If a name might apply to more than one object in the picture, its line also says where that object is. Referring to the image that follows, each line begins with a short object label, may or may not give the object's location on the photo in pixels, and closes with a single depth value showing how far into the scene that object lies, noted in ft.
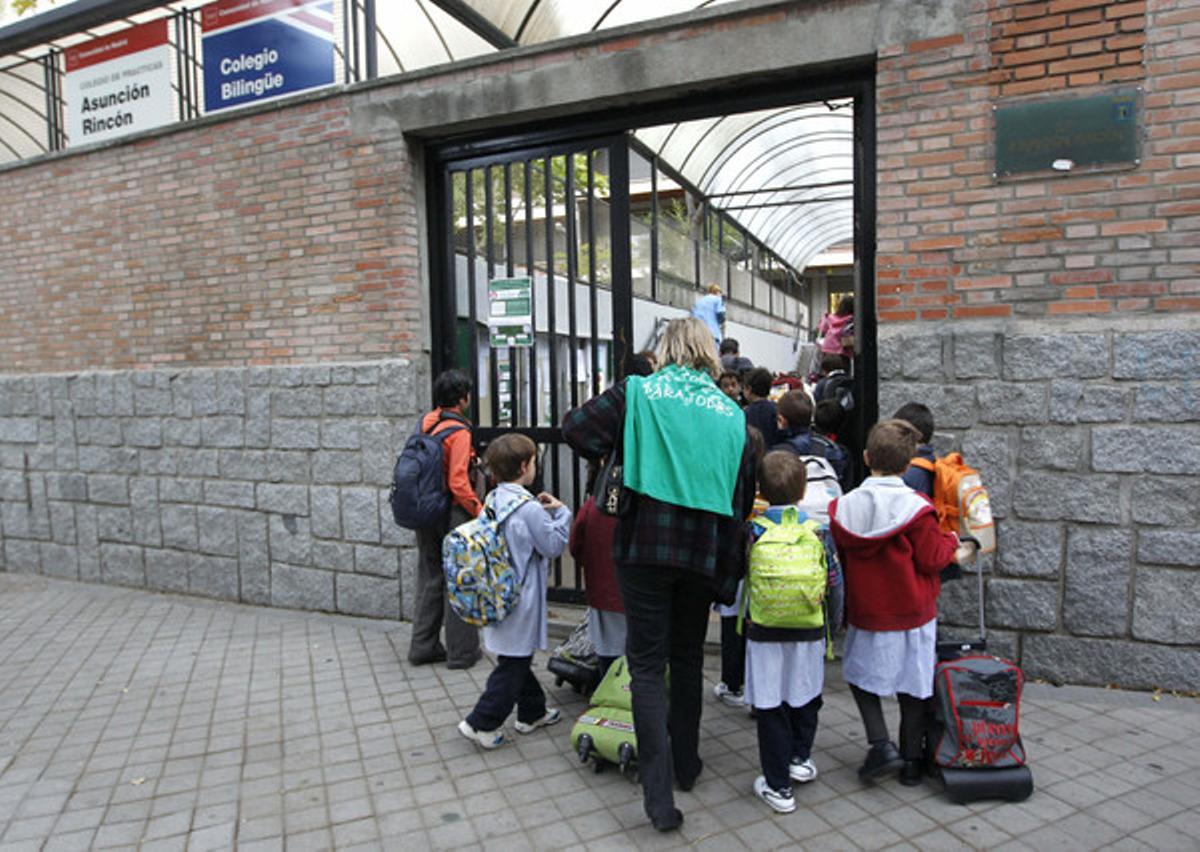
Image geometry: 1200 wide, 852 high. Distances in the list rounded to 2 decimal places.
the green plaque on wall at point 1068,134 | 13.33
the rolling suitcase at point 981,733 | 10.50
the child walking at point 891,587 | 10.48
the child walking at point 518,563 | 12.09
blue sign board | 20.83
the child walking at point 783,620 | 10.16
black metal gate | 18.06
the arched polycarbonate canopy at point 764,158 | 36.83
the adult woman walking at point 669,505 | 9.77
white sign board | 23.57
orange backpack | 11.35
